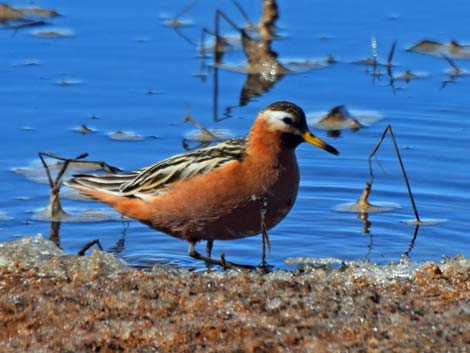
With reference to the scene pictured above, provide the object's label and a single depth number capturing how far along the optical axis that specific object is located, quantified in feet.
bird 27.45
